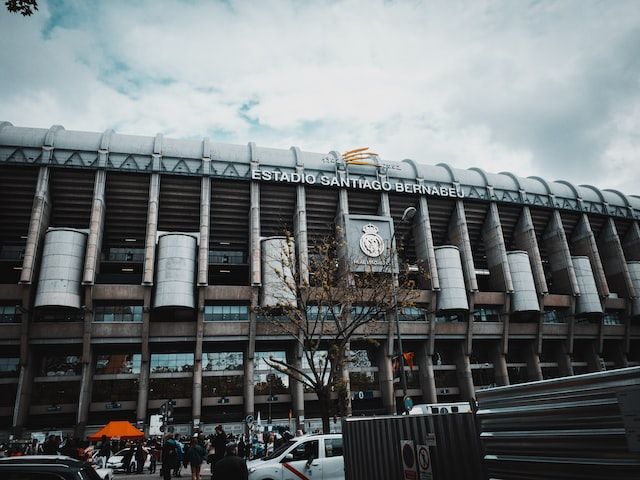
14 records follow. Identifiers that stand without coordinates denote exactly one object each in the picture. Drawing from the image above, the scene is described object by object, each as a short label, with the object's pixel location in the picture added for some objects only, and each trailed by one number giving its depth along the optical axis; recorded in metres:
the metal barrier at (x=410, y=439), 5.91
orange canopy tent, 23.80
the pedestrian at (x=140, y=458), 22.31
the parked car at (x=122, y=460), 23.20
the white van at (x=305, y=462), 12.12
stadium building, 37.91
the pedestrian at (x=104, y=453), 22.78
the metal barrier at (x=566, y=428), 3.33
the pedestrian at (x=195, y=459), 15.23
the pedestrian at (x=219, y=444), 14.31
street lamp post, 16.72
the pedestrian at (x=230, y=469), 7.29
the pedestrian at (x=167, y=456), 16.02
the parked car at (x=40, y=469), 5.83
